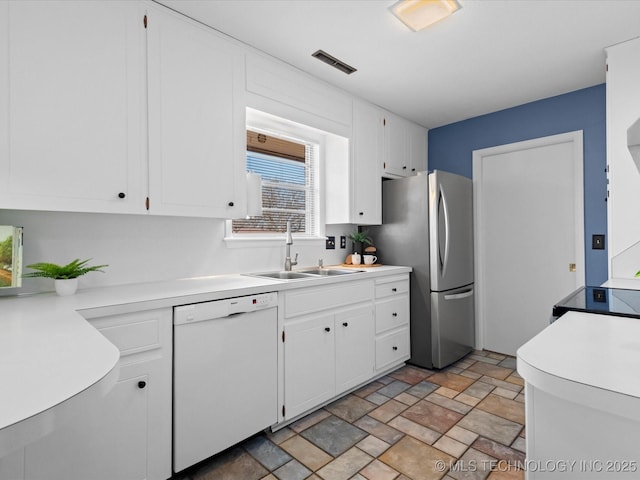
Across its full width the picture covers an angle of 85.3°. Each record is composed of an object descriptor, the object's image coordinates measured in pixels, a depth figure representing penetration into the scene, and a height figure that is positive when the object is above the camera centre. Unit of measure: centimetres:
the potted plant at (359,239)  337 +1
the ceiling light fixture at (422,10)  185 +126
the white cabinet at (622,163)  221 +49
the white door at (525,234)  310 +5
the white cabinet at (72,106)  145 +62
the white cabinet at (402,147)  344 +99
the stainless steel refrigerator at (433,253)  304 -12
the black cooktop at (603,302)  126 -27
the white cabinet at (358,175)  305 +59
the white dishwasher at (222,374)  161 -67
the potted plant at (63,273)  159 -14
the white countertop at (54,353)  51 -24
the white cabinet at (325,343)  210 -69
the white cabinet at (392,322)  280 -69
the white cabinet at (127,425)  126 -72
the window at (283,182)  269 +50
